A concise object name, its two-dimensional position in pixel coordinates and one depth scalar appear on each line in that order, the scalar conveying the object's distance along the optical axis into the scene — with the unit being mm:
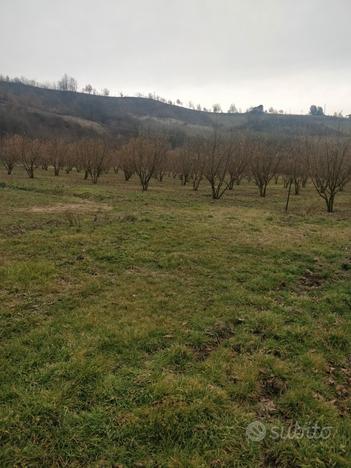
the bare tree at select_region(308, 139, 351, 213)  16375
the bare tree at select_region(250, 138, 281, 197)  22391
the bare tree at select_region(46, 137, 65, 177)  32294
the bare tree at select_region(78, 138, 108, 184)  26328
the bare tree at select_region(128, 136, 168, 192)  23125
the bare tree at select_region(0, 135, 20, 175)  27188
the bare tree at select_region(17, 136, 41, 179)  26505
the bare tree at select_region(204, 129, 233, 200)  20156
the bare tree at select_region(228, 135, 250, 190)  22050
